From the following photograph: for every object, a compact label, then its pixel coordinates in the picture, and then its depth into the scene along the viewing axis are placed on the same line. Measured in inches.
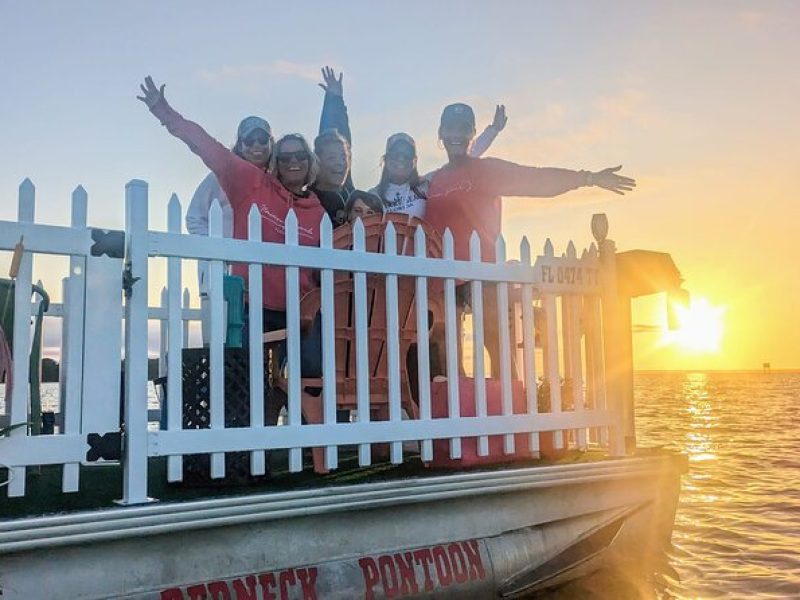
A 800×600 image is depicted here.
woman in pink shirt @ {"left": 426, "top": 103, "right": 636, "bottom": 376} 201.5
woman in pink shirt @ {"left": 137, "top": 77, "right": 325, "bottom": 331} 171.2
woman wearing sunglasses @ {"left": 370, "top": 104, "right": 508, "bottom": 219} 213.3
